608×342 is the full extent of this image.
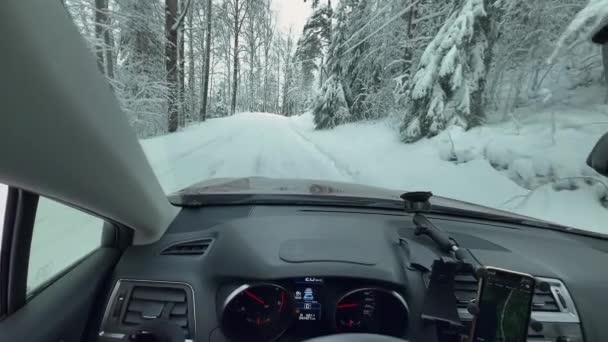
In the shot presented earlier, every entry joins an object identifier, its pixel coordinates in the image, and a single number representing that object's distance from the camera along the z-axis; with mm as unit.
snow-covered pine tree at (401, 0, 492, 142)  7609
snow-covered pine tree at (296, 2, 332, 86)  7879
